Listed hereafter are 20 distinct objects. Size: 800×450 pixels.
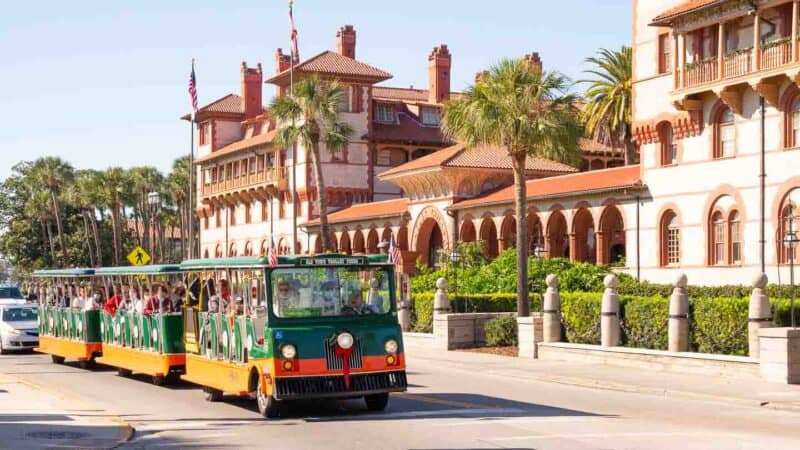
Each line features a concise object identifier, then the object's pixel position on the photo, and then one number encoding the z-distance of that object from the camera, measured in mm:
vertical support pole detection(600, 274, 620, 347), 28328
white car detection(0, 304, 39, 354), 35125
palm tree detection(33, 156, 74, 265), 106188
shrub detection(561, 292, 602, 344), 29719
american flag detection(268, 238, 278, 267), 17000
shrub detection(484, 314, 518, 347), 34094
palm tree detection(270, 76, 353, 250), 55000
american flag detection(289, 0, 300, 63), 54531
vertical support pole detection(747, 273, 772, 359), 23562
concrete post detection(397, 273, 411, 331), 17297
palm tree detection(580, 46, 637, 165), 65938
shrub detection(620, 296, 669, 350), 27250
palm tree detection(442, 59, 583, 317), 37031
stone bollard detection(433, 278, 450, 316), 36594
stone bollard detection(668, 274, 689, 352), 26150
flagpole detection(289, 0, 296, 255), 59106
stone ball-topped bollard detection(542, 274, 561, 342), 30562
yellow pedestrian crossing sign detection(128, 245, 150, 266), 44141
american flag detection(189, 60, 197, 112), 49938
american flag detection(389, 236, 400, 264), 25591
